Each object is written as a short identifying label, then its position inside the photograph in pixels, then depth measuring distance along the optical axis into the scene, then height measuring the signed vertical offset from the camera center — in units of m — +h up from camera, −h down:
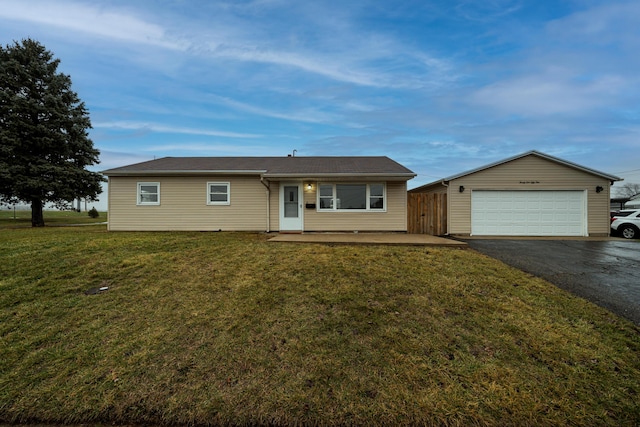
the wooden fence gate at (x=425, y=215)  11.30 -0.17
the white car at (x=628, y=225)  10.72 -0.64
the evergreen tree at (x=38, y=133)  14.06 +4.67
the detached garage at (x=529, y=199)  10.90 +0.51
